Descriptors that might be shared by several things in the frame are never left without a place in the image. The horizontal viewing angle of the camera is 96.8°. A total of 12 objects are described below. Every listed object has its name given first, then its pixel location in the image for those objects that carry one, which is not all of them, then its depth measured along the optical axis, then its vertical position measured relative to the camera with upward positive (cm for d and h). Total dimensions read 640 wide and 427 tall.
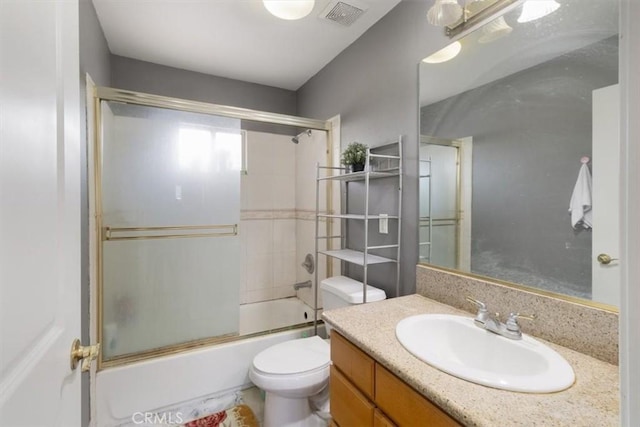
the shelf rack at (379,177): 158 +20
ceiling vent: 162 +117
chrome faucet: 93 -39
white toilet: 144 -85
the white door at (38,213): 41 -1
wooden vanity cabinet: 74 -56
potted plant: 175 +33
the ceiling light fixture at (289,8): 140 +102
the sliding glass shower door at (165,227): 174 -11
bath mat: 167 -126
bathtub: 162 -104
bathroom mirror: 87 +23
